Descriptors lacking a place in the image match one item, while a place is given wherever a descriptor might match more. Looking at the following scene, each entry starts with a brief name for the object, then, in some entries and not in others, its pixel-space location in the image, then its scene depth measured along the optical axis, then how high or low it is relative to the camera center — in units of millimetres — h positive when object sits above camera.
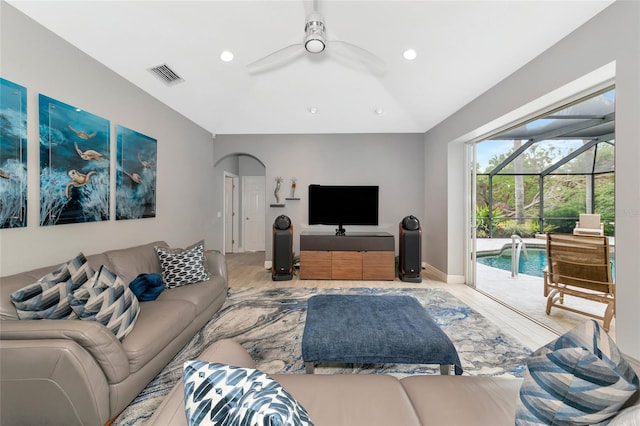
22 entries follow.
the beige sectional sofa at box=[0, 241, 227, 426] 1231 -786
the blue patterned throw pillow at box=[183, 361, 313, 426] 551 -423
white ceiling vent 2883 +1619
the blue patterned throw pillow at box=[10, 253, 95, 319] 1412 -454
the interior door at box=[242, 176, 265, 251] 6699 +64
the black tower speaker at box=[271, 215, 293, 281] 4297 -638
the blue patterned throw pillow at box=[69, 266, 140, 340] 1497 -537
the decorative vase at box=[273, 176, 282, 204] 4961 +467
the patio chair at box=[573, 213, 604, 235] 3166 -161
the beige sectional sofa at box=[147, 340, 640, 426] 920 -732
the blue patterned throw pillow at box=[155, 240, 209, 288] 2605 -539
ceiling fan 2145 +1513
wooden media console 4348 -738
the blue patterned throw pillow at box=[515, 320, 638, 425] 661 -454
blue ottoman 1602 -805
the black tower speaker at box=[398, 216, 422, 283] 4207 -618
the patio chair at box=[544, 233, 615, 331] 2430 -557
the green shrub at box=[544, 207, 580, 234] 3643 -84
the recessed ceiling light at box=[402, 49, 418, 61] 2864 +1780
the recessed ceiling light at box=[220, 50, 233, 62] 2963 +1828
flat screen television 4797 +180
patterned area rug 1879 -1148
